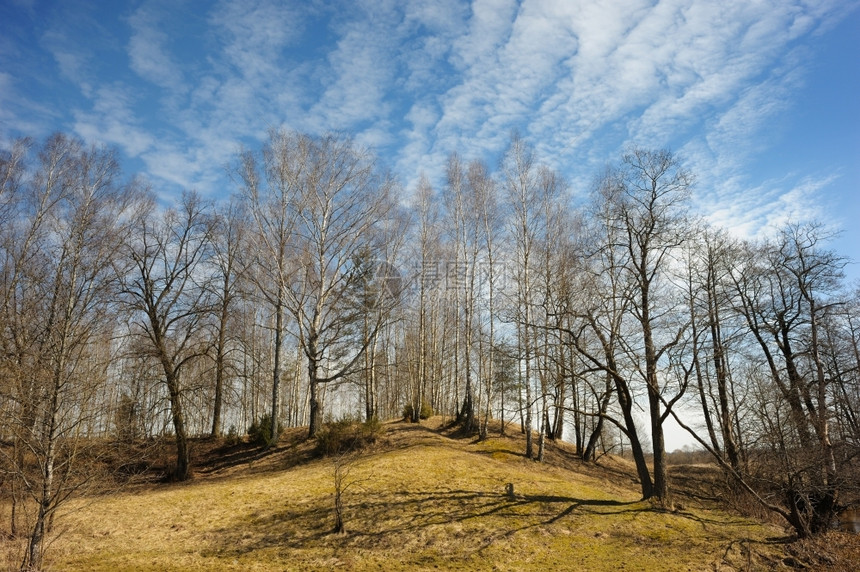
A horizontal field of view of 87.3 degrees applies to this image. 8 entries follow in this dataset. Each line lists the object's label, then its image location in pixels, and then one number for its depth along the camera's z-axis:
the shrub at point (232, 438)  20.16
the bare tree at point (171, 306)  16.91
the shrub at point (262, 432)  18.72
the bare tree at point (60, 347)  8.44
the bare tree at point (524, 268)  17.09
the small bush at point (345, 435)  16.98
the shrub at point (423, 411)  22.44
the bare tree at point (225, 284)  20.08
